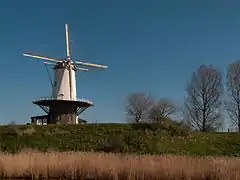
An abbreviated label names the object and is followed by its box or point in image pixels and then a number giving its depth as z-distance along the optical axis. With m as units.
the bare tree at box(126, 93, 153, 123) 57.66
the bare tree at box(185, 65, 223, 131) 44.03
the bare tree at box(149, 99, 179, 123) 54.92
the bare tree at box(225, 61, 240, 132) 43.31
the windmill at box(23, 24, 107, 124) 46.81
